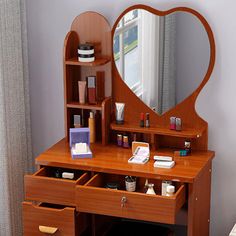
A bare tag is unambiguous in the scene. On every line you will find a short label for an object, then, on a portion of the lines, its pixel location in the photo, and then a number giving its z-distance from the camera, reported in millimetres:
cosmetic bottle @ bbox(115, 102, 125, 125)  3270
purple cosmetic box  3223
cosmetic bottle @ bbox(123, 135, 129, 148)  3264
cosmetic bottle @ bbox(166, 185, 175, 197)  2857
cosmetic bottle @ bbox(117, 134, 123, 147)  3289
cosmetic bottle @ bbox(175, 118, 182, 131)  3174
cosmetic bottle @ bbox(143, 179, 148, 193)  3035
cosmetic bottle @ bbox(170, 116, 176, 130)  3186
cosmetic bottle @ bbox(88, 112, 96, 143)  3314
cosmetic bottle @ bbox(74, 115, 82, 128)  3355
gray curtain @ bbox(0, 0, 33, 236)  3256
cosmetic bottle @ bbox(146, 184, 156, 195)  2949
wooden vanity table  2871
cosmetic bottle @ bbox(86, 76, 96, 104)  3271
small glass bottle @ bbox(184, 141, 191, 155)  3169
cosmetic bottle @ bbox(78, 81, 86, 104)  3291
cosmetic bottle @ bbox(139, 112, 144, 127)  3237
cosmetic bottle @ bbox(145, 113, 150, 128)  3234
